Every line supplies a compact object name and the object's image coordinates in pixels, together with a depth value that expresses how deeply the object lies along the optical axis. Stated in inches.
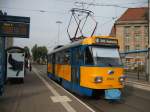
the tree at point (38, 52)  2035.4
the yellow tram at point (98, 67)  227.0
